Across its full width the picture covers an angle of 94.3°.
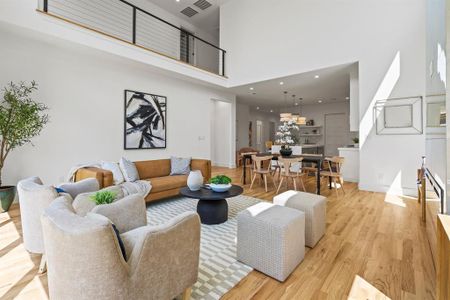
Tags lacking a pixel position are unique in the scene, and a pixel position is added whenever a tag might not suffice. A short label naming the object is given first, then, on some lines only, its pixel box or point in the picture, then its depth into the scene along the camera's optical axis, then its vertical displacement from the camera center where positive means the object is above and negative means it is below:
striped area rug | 1.64 -1.07
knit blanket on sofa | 3.26 -0.58
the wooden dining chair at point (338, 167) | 4.18 -0.38
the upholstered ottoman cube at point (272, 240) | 1.72 -0.79
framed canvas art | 5.07 +0.74
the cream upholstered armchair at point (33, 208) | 1.71 -0.49
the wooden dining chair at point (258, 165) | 4.69 -0.37
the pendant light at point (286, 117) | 6.08 +0.96
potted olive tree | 3.18 +0.39
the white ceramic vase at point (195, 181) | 2.92 -0.44
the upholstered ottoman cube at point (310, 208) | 2.26 -0.67
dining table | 4.19 -0.21
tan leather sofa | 3.14 -0.47
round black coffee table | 2.81 -0.79
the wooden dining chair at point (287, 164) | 4.21 -0.29
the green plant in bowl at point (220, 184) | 2.82 -0.47
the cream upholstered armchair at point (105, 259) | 0.99 -0.57
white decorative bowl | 2.82 -0.51
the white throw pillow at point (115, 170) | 3.50 -0.36
